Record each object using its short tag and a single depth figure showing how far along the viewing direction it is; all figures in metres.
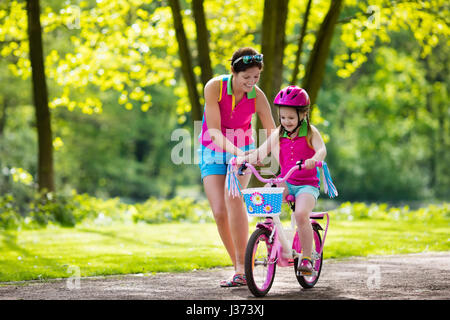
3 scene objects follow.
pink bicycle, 10.41
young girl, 10.87
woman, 11.51
